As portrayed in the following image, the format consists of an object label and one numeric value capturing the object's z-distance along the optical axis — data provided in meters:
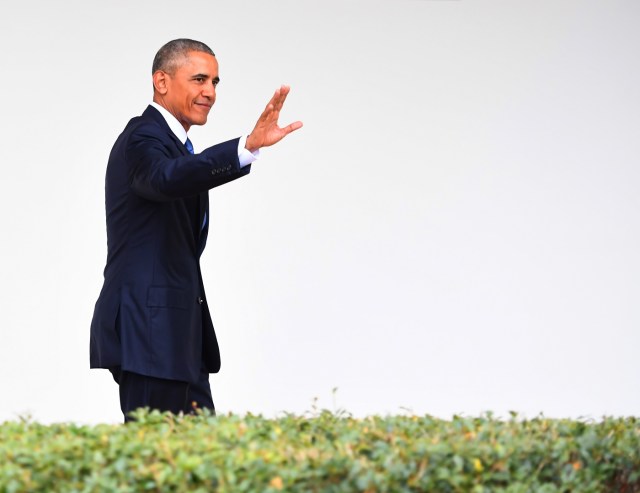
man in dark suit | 8.68
